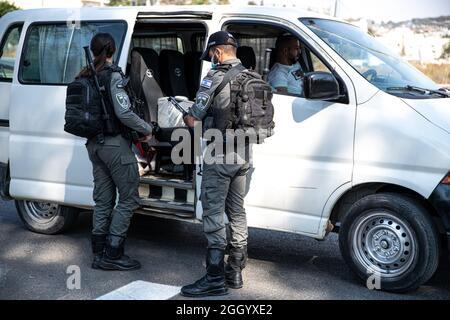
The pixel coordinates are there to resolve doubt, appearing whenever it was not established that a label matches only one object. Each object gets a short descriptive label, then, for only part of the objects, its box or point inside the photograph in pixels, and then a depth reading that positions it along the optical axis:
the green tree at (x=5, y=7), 31.86
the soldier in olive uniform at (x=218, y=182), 4.32
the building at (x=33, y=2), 43.11
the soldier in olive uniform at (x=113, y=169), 4.79
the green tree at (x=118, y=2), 46.84
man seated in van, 4.89
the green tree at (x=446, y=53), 37.22
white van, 4.44
